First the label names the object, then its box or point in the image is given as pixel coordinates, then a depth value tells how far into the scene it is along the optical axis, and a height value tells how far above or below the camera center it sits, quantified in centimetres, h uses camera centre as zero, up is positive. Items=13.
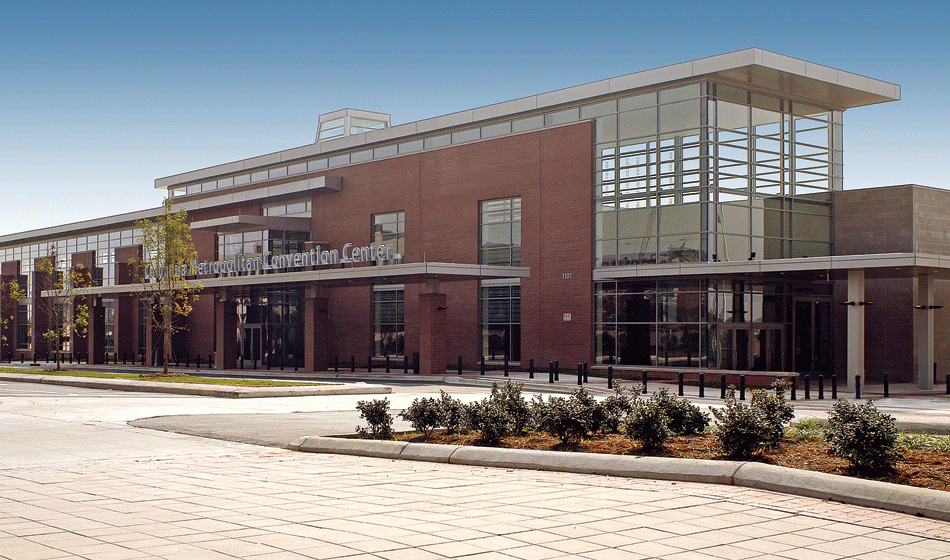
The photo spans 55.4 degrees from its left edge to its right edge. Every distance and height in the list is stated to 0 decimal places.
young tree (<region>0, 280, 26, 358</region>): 7681 -73
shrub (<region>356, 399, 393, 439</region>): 1417 -188
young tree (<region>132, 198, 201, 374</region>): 4119 +204
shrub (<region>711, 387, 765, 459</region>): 1055 -158
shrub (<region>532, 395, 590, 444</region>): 1238 -169
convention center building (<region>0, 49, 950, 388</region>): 3694 +265
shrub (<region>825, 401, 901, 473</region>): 929 -149
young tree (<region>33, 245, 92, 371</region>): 4919 -4
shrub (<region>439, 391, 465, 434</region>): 1408 -182
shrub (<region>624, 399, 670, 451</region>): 1130 -162
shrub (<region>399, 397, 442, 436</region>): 1405 -183
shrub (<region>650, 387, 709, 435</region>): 1295 -169
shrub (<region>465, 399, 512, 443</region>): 1262 -174
